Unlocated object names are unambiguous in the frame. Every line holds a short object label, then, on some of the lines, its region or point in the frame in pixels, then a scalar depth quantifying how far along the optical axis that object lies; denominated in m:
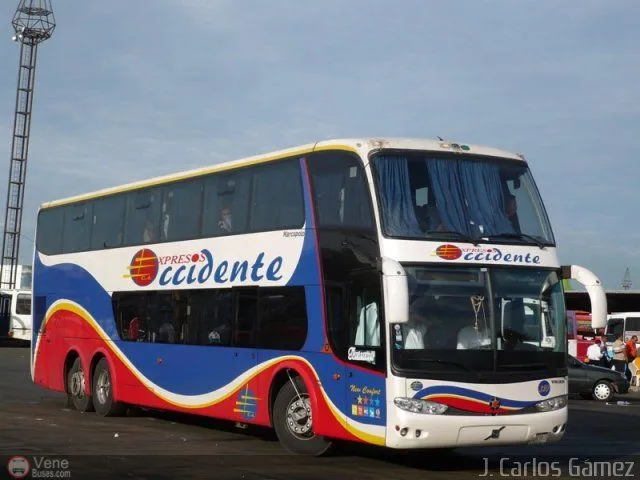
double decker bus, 12.44
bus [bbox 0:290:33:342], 58.23
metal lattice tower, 76.31
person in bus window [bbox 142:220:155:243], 18.08
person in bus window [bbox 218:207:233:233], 15.98
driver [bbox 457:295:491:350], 12.53
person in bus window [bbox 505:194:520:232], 13.48
